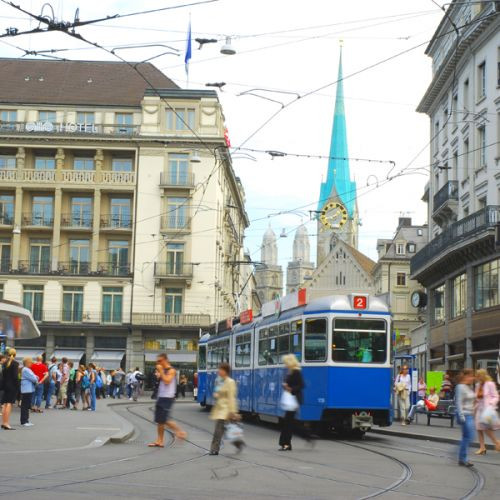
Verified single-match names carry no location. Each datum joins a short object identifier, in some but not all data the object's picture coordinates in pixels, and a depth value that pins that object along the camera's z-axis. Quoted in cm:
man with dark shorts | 1712
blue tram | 2147
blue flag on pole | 3207
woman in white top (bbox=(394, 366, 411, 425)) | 2833
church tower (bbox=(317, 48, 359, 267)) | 15388
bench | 2888
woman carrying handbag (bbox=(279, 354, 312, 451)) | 1727
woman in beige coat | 1617
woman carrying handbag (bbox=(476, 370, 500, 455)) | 1794
